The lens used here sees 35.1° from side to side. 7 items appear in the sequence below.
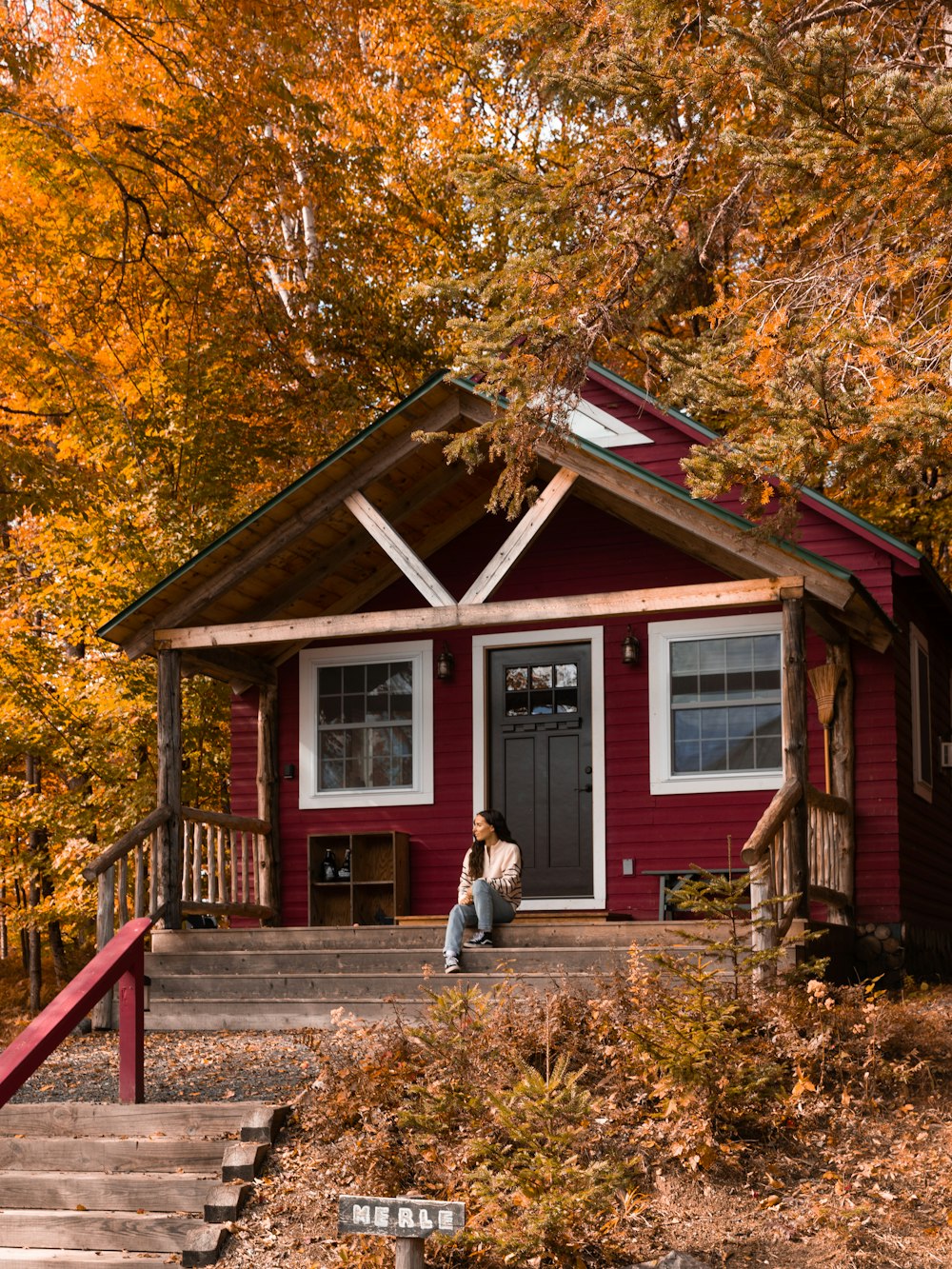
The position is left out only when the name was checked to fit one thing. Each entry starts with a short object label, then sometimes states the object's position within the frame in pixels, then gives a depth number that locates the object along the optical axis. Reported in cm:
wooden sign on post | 519
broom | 1240
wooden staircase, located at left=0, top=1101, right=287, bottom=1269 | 671
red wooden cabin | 1188
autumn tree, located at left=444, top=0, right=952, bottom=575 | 812
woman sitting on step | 1074
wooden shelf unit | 1372
